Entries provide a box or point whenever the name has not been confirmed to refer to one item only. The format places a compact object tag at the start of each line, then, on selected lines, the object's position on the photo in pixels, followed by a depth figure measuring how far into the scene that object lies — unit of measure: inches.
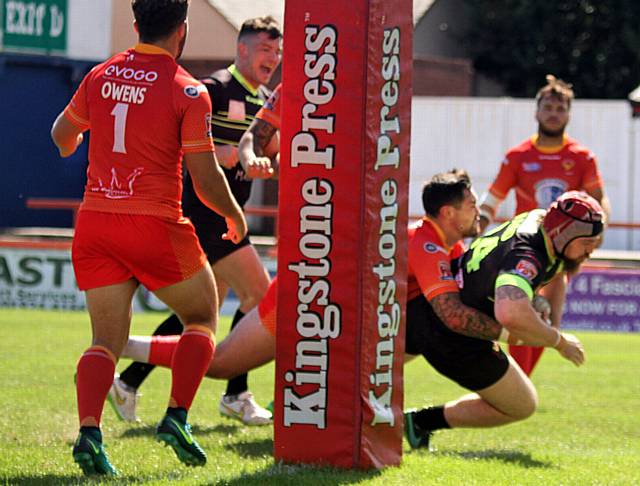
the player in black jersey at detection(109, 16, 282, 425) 613.9
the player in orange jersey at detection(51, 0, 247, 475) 444.5
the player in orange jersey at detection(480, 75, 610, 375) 753.6
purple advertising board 1349.7
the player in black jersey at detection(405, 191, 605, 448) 498.9
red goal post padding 444.5
